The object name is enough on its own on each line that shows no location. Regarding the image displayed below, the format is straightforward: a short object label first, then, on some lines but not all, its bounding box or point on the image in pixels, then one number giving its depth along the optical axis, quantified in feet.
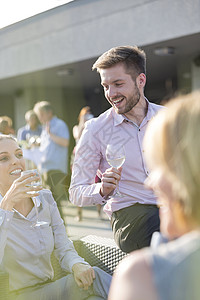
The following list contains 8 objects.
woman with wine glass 7.39
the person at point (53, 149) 21.18
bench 8.81
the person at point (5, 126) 17.25
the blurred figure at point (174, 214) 3.09
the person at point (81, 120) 20.28
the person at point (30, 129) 26.07
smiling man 8.82
